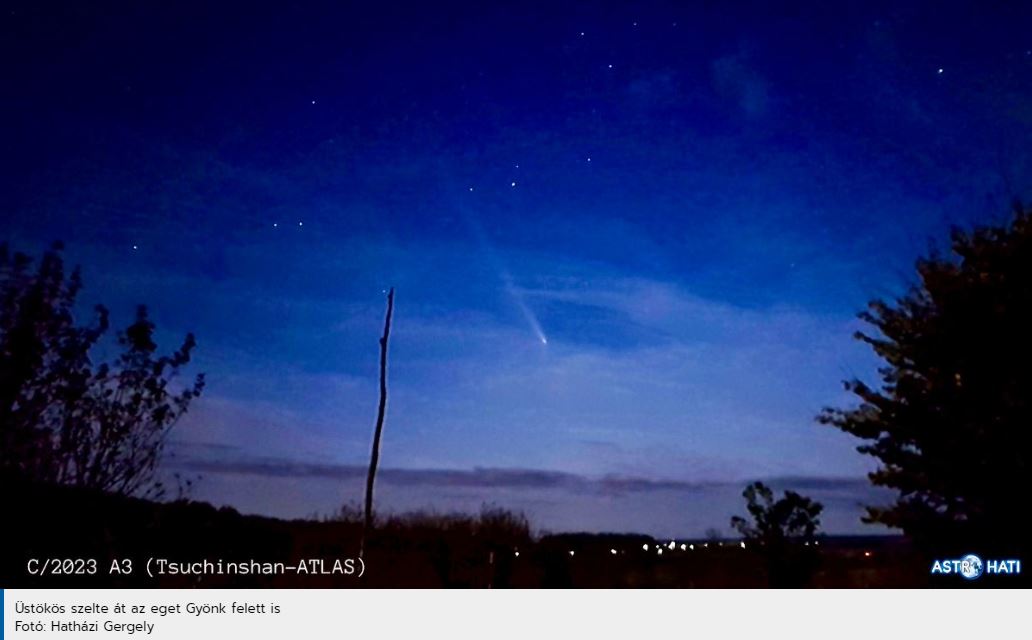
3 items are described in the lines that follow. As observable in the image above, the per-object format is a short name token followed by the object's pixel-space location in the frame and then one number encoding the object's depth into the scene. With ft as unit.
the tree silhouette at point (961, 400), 23.90
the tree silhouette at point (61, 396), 24.44
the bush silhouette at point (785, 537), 30.86
